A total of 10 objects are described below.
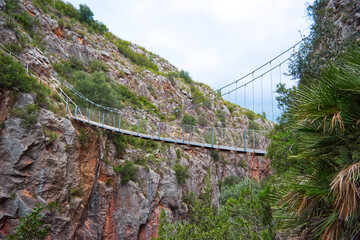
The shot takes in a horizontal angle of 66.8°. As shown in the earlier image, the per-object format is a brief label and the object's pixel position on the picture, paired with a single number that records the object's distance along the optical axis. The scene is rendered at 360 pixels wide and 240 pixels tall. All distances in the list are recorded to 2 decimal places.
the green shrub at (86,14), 27.36
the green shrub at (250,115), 37.70
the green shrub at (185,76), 35.95
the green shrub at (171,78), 31.19
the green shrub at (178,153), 20.24
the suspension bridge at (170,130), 9.70
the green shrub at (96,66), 20.80
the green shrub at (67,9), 24.92
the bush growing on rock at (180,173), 18.79
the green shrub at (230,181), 25.84
